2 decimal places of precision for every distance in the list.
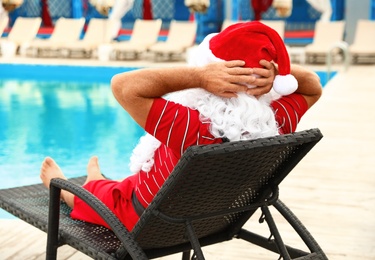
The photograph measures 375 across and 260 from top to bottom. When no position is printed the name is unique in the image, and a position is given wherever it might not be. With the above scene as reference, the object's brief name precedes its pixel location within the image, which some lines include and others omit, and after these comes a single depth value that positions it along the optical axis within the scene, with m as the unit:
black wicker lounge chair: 1.95
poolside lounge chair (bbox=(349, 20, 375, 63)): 12.81
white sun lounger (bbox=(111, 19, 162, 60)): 13.96
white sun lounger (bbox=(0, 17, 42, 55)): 14.78
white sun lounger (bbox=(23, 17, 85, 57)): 14.68
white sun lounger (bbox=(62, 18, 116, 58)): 14.56
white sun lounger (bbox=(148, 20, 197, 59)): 13.68
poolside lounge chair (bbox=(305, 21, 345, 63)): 13.34
